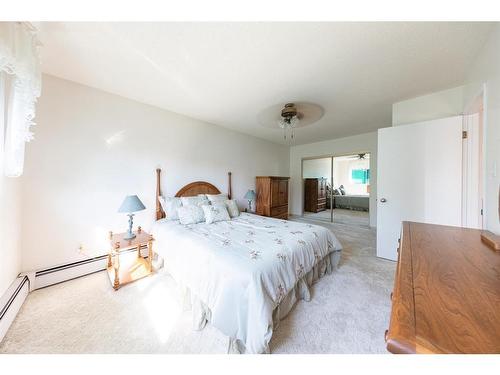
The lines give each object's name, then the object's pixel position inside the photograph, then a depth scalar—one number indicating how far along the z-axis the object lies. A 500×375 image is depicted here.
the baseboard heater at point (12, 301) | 1.30
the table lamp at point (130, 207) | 2.06
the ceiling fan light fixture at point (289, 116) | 2.33
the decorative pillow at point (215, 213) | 2.56
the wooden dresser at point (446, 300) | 0.39
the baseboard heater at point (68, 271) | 1.86
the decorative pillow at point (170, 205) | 2.59
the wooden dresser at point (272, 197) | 4.04
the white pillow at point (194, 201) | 2.66
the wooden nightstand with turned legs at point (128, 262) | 1.89
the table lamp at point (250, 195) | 3.83
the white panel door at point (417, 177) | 2.06
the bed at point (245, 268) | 1.21
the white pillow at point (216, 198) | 2.96
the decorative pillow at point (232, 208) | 2.99
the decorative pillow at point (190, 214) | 2.44
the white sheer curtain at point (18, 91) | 1.11
